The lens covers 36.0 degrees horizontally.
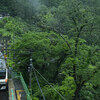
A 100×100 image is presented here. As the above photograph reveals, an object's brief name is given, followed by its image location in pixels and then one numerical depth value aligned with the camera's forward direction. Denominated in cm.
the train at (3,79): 1311
